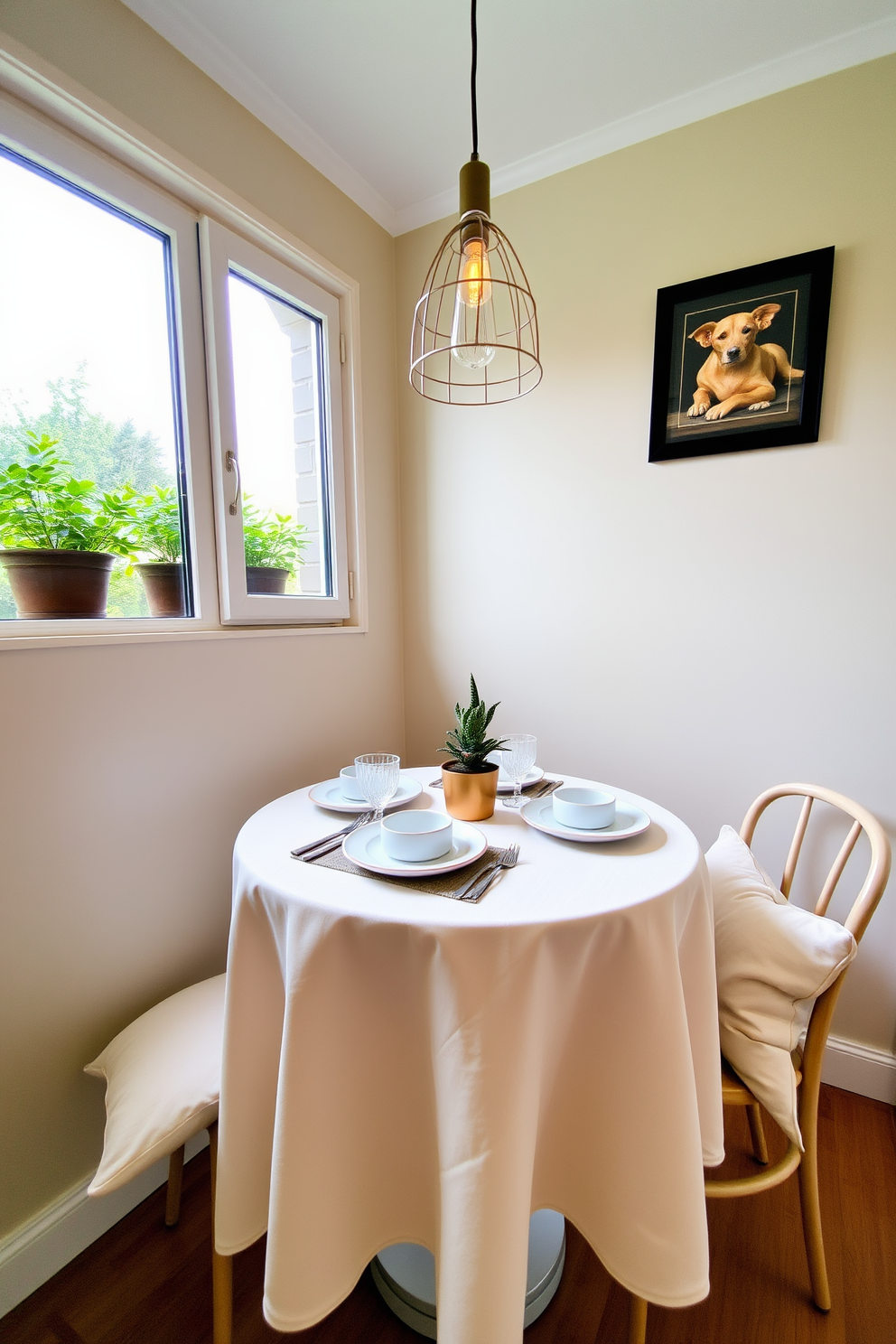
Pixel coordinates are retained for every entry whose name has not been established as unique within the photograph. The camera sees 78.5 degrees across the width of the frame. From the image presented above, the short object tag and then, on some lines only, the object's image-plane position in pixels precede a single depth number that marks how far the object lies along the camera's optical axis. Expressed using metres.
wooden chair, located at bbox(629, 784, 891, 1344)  0.95
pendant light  0.91
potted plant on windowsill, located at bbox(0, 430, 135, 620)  1.11
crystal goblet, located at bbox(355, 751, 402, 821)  1.08
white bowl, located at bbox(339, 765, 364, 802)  1.28
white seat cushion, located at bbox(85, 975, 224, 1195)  0.87
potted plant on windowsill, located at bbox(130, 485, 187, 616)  1.34
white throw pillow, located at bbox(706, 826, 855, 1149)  0.94
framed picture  1.41
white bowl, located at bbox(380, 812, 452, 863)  0.91
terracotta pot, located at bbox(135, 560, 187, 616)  1.36
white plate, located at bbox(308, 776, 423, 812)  1.20
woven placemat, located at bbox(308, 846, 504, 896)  0.86
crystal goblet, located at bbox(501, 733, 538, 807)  1.22
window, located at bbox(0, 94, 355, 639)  1.12
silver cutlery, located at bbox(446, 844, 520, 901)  0.83
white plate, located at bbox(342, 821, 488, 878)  0.88
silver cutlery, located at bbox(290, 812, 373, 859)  0.97
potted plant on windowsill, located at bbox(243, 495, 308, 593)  1.58
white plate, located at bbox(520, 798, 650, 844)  1.00
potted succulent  1.13
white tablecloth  0.72
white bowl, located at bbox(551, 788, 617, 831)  1.05
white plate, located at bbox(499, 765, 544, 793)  1.34
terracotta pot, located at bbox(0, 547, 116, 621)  1.11
